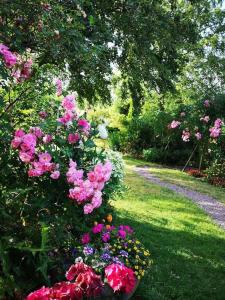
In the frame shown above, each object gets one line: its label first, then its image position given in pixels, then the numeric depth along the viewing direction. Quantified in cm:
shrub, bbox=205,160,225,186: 1129
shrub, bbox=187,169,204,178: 1228
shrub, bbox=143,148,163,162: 1483
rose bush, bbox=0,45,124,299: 269
